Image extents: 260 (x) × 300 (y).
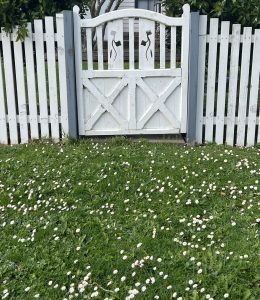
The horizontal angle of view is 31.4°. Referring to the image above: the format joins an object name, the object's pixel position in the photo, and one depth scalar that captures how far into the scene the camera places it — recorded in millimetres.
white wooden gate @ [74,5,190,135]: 5684
